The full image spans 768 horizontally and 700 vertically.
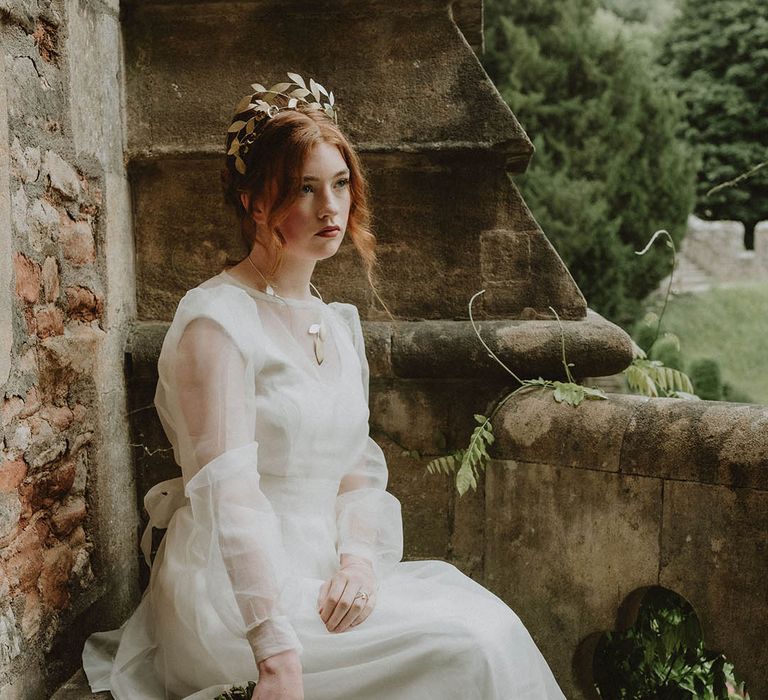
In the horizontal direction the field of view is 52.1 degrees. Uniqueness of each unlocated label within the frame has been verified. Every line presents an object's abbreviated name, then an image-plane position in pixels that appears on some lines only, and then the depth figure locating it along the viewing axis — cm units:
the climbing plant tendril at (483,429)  232
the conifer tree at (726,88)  1730
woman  162
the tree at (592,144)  1077
